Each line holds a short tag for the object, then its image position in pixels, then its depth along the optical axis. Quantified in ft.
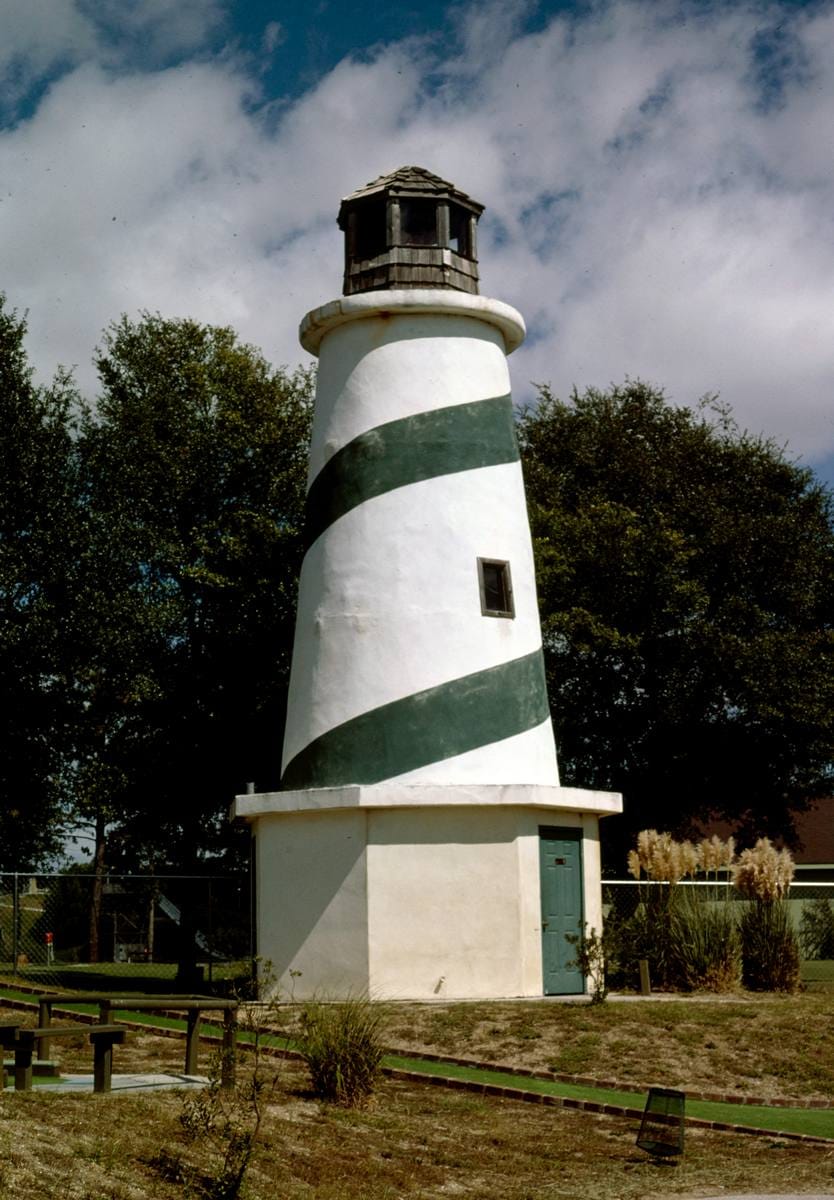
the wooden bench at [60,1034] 32.78
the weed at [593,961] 54.45
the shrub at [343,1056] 39.83
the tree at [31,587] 82.12
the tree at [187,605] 87.45
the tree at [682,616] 105.50
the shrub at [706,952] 61.16
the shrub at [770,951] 62.39
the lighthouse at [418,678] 58.39
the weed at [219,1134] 27.76
